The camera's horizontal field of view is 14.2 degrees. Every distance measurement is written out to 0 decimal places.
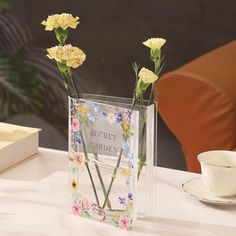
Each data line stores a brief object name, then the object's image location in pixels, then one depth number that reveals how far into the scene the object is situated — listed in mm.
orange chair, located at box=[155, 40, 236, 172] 2048
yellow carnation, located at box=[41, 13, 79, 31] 1422
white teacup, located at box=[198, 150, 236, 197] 1503
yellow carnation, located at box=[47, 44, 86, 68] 1411
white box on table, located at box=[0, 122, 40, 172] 1676
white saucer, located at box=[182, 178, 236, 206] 1513
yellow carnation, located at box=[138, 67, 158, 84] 1373
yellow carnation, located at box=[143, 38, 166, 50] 1411
